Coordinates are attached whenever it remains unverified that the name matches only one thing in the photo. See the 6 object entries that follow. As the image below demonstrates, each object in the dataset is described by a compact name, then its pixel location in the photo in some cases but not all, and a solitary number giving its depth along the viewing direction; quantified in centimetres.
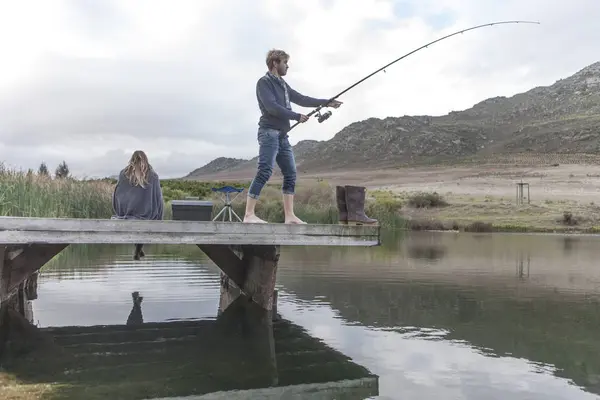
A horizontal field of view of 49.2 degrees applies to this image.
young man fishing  664
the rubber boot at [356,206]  704
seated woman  718
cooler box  727
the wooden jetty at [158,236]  588
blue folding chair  777
